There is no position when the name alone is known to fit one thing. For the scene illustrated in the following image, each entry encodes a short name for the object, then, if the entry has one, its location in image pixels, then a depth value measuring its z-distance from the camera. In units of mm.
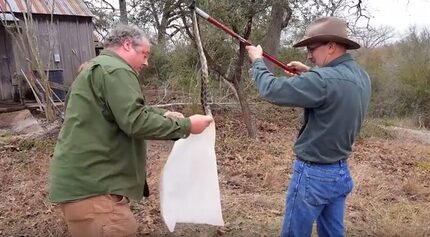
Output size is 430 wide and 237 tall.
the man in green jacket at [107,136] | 2330
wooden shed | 14219
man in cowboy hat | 2510
